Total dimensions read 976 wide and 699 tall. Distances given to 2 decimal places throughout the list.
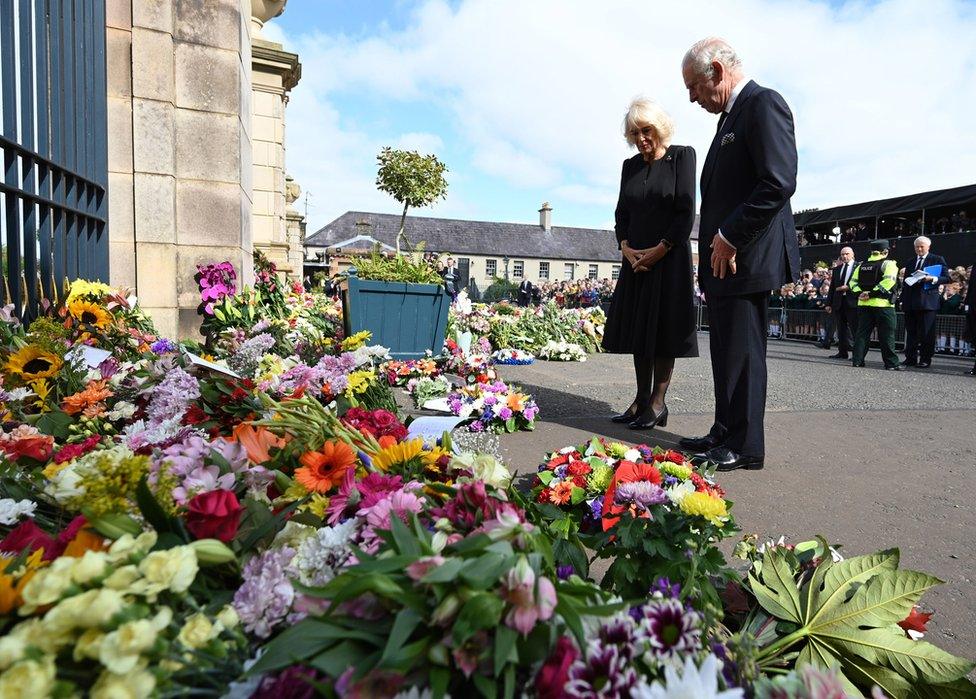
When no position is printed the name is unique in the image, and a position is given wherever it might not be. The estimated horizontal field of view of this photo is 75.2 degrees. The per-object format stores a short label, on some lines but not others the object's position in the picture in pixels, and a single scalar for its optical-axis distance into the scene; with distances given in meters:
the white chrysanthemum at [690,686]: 0.67
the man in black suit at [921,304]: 10.74
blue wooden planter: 6.10
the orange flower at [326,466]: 1.14
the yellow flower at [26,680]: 0.58
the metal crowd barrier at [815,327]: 14.09
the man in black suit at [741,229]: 3.15
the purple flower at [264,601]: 0.82
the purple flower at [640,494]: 1.73
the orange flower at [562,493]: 2.03
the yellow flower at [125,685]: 0.59
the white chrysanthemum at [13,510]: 1.10
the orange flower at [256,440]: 1.25
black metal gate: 3.06
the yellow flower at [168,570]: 0.69
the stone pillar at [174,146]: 4.72
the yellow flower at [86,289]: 3.39
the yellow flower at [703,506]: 1.49
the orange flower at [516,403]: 4.13
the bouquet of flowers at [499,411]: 4.08
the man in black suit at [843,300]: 11.99
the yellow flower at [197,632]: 0.70
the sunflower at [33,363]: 2.04
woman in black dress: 4.19
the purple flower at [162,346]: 2.88
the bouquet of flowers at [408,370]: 5.84
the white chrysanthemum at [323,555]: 0.90
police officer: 9.98
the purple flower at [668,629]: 0.83
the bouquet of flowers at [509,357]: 9.13
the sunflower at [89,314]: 3.05
